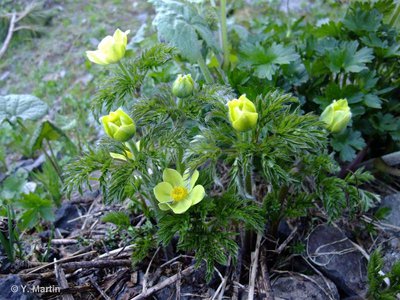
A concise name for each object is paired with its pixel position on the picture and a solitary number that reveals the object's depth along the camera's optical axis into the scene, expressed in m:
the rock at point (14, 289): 0.39
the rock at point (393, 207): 0.50
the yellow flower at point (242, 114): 0.33
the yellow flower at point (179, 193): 0.37
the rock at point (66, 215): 0.56
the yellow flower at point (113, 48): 0.41
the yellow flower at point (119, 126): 0.35
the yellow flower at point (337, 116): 0.39
